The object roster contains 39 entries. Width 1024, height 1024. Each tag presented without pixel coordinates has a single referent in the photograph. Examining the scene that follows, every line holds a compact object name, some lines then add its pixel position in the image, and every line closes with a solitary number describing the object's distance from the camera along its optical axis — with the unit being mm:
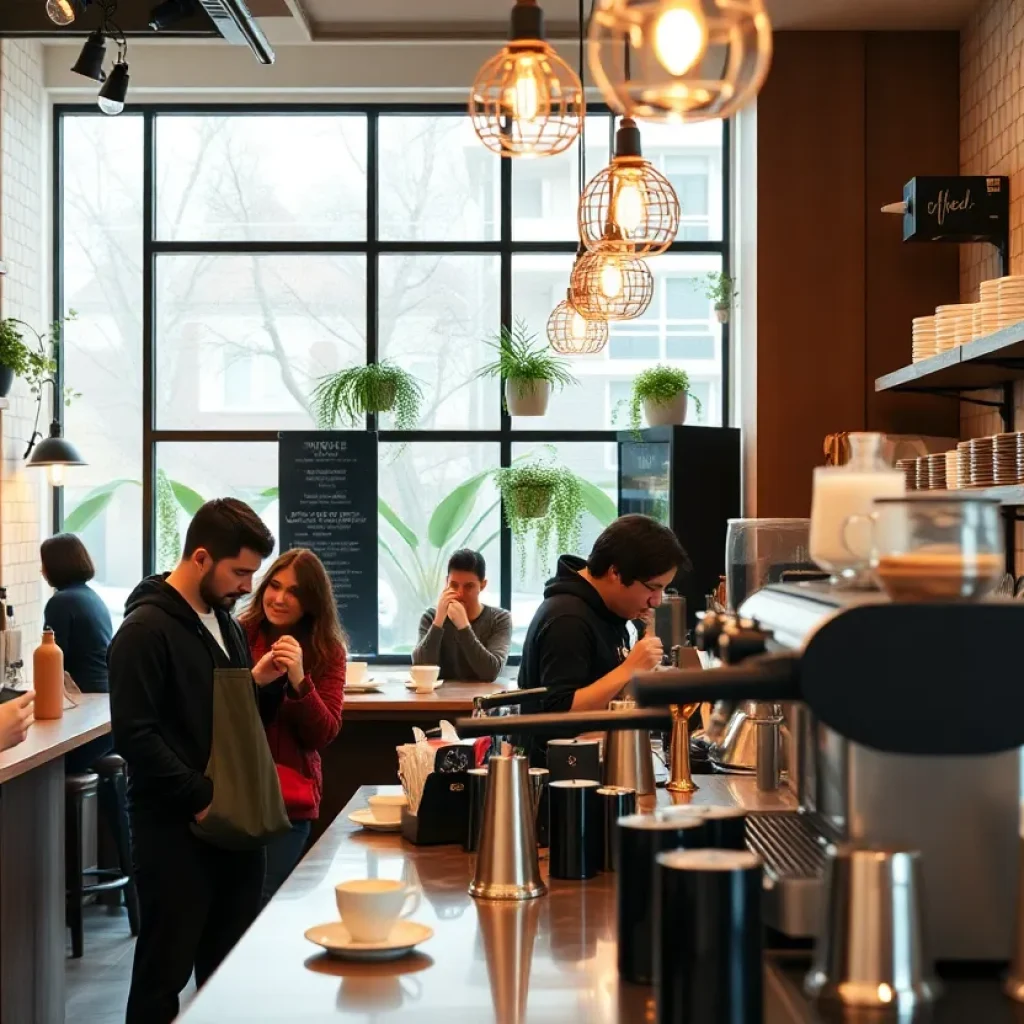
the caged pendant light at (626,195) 3658
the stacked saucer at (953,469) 5094
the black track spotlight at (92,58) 5594
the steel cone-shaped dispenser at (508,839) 2342
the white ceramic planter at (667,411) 7664
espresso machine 1559
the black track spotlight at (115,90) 5660
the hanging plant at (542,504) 7844
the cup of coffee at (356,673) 6230
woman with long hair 4008
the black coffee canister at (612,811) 2559
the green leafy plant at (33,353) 6812
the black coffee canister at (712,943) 1537
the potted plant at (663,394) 7645
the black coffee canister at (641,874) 1838
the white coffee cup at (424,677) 6164
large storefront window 8133
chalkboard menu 7836
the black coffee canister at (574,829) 2533
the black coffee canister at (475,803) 2688
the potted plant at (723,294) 7794
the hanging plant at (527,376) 7789
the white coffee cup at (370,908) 2080
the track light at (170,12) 5145
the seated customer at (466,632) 6719
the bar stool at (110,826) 5543
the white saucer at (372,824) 3025
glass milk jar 1851
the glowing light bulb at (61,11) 4773
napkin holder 2838
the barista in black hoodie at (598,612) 3725
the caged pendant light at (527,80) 2701
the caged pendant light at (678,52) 1712
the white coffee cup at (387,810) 3031
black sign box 5879
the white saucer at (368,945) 2057
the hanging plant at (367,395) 7863
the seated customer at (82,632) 6117
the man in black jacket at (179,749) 3410
